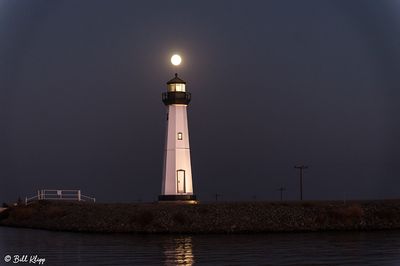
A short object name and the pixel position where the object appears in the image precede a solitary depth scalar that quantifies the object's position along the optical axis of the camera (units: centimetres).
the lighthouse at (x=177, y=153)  7056
